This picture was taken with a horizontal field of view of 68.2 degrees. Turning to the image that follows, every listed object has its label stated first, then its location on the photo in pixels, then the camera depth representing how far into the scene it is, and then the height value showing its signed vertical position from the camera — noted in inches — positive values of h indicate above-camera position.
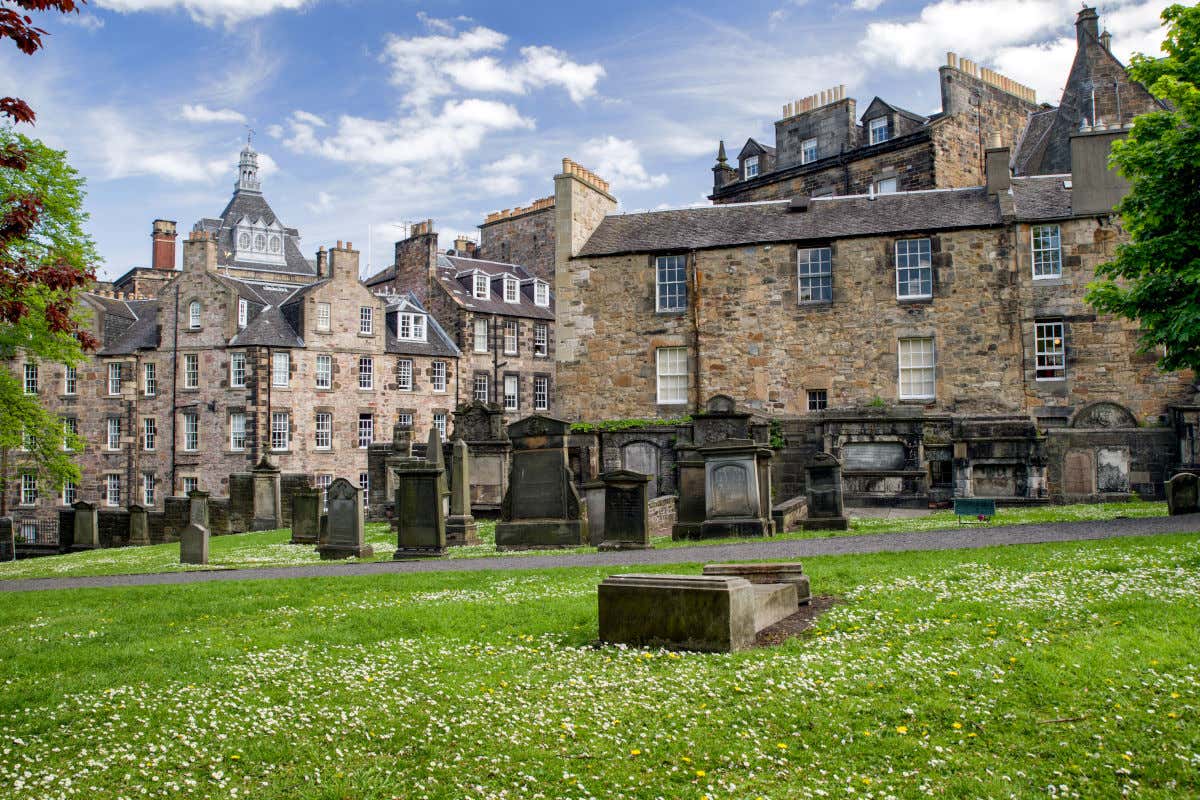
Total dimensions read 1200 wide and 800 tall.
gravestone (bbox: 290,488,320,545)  940.6 -72.6
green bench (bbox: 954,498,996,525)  757.4 -64.5
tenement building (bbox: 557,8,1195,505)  1119.0 +162.0
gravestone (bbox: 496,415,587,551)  748.0 -45.4
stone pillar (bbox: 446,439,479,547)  832.3 -56.7
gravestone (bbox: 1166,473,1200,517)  670.5 -47.1
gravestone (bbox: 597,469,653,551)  674.2 -54.0
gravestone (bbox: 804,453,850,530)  746.2 -48.0
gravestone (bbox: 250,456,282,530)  1165.1 -64.9
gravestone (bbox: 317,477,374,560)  783.1 -70.0
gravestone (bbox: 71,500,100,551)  1147.3 -98.1
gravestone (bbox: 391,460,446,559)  733.9 -54.4
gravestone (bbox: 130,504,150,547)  1146.7 -95.6
